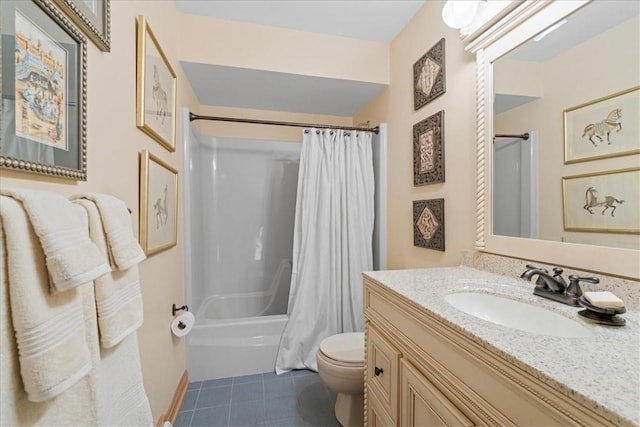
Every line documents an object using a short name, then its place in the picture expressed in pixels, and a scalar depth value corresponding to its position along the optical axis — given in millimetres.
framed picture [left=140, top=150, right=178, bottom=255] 1180
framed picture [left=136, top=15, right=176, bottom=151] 1133
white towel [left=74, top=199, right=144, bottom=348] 635
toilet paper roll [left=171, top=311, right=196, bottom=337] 1589
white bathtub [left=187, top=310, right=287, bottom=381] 1908
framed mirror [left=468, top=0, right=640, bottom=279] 803
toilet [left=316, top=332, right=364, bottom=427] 1422
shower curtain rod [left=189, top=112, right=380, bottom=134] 1932
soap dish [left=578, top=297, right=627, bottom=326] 673
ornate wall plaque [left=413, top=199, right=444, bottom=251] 1543
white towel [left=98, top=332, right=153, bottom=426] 631
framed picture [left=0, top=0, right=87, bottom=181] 529
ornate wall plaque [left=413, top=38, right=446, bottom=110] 1536
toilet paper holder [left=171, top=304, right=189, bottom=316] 1609
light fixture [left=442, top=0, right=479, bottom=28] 1232
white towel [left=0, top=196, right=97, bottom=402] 426
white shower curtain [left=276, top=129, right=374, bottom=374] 2049
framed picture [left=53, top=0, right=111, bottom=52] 689
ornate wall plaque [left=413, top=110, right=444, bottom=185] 1532
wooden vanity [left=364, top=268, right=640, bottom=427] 478
